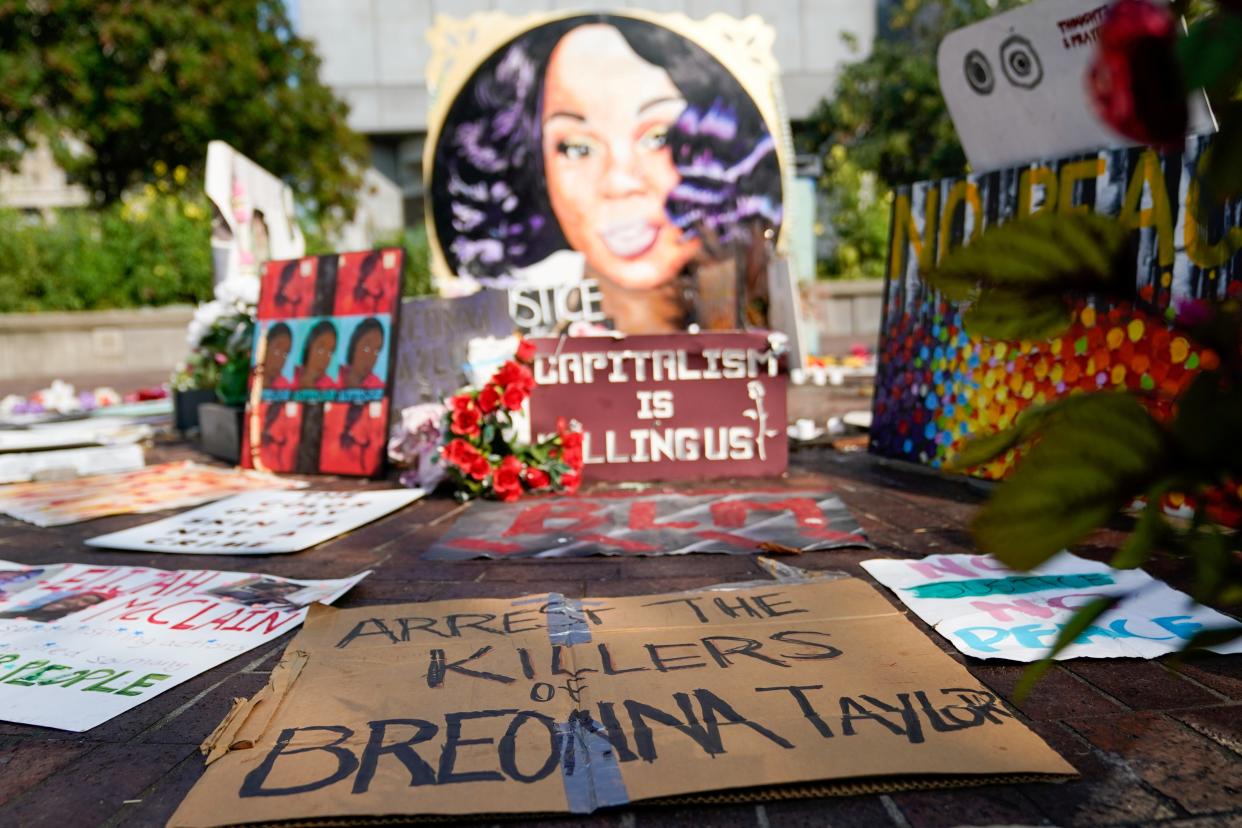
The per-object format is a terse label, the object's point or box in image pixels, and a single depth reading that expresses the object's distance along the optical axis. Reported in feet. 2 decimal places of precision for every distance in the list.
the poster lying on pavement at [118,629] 5.35
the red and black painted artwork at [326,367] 12.77
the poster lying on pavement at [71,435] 15.97
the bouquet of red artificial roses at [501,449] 11.14
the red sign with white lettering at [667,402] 12.10
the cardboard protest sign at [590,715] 4.08
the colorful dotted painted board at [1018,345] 8.46
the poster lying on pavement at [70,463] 13.37
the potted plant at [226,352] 14.72
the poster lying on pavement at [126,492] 10.78
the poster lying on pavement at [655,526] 8.43
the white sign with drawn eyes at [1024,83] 9.66
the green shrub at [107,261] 36.11
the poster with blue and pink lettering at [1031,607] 5.62
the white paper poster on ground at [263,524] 8.87
